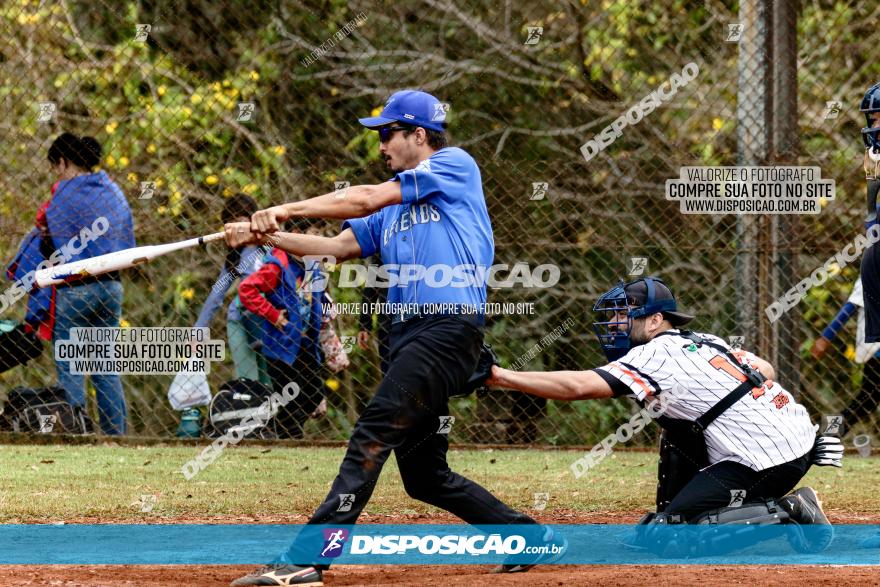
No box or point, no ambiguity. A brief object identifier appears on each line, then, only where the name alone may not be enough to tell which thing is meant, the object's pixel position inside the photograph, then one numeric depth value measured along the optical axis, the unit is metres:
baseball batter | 9.29
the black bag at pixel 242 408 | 18.31
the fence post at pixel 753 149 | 18.00
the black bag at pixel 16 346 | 19.25
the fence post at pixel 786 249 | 17.94
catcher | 10.70
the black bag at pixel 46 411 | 18.83
